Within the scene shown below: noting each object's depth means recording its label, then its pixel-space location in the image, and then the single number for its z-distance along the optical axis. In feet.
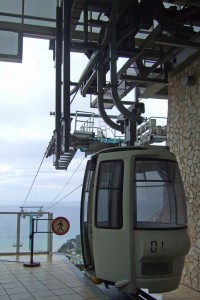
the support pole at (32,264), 25.75
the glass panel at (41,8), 24.90
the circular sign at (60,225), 26.61
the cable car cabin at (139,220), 16.26
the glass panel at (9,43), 26.44
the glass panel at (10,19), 25.36
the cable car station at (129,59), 20.31
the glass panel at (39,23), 25.75
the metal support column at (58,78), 23.29
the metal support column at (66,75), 21.39
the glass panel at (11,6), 24.40
